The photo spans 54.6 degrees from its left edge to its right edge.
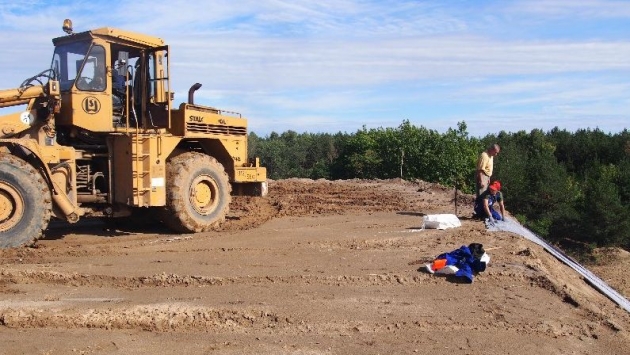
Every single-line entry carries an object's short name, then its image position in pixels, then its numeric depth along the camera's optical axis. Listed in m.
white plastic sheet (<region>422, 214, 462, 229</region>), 10.64
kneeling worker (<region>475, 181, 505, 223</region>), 11.33
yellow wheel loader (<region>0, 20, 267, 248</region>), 8.59
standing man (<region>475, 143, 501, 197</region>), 11.70
